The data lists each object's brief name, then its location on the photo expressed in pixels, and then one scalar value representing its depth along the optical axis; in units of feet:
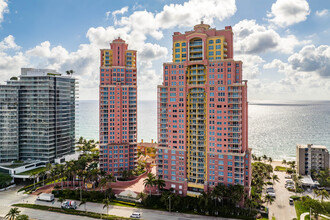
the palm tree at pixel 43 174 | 280.31
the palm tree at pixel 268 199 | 224.31
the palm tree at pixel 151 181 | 241.12
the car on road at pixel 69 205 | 229.86
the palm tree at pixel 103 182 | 247.50
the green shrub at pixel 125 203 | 237.27
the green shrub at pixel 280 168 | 356.87
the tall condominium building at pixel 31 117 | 330.13
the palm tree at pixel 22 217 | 179.03
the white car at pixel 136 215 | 210.38
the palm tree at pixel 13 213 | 188.22
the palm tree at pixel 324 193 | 230.68
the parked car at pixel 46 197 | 244.01
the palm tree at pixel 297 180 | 270.87
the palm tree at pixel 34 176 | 278.48
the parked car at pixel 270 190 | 267.63
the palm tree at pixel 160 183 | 241.14
